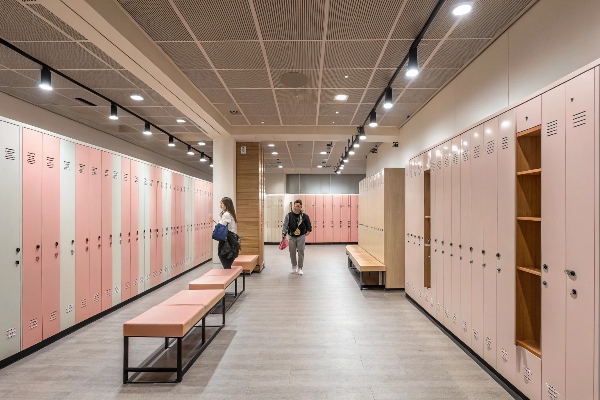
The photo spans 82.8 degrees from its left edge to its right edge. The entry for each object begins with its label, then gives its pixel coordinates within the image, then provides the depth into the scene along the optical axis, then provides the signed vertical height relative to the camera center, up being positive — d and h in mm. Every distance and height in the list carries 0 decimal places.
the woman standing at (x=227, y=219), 5484 -284
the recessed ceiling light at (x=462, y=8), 2900 +1668
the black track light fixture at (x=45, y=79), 3988 +1459
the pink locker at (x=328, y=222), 14750 -906
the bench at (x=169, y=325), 2830 -1047
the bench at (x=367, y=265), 6148 -1202
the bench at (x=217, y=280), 4430 -1078
